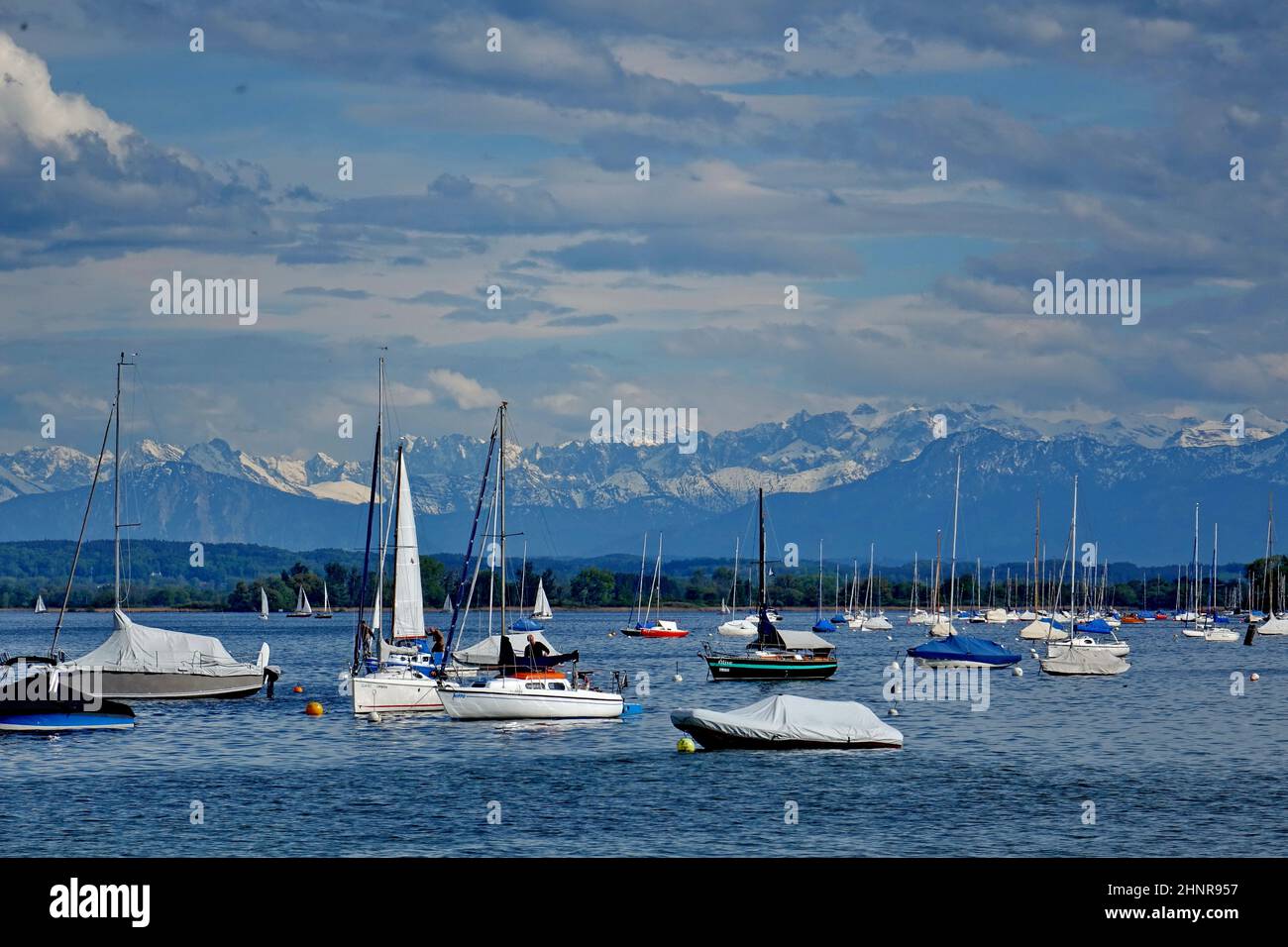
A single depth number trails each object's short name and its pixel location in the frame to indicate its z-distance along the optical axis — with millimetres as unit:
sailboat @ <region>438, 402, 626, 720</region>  73312
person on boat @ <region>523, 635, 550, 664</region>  95206
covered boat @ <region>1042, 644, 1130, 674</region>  120312
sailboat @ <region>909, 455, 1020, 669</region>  128250
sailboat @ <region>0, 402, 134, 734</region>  69000
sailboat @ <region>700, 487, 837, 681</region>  108312
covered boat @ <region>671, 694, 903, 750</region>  62906
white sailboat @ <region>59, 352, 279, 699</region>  87875
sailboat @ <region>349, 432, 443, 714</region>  80125
